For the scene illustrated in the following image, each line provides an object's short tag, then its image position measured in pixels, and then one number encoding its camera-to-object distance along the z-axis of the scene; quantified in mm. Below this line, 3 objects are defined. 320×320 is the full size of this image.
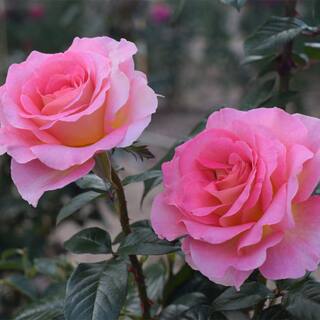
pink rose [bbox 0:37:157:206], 606
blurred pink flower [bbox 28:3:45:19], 3933
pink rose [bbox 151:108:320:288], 589
